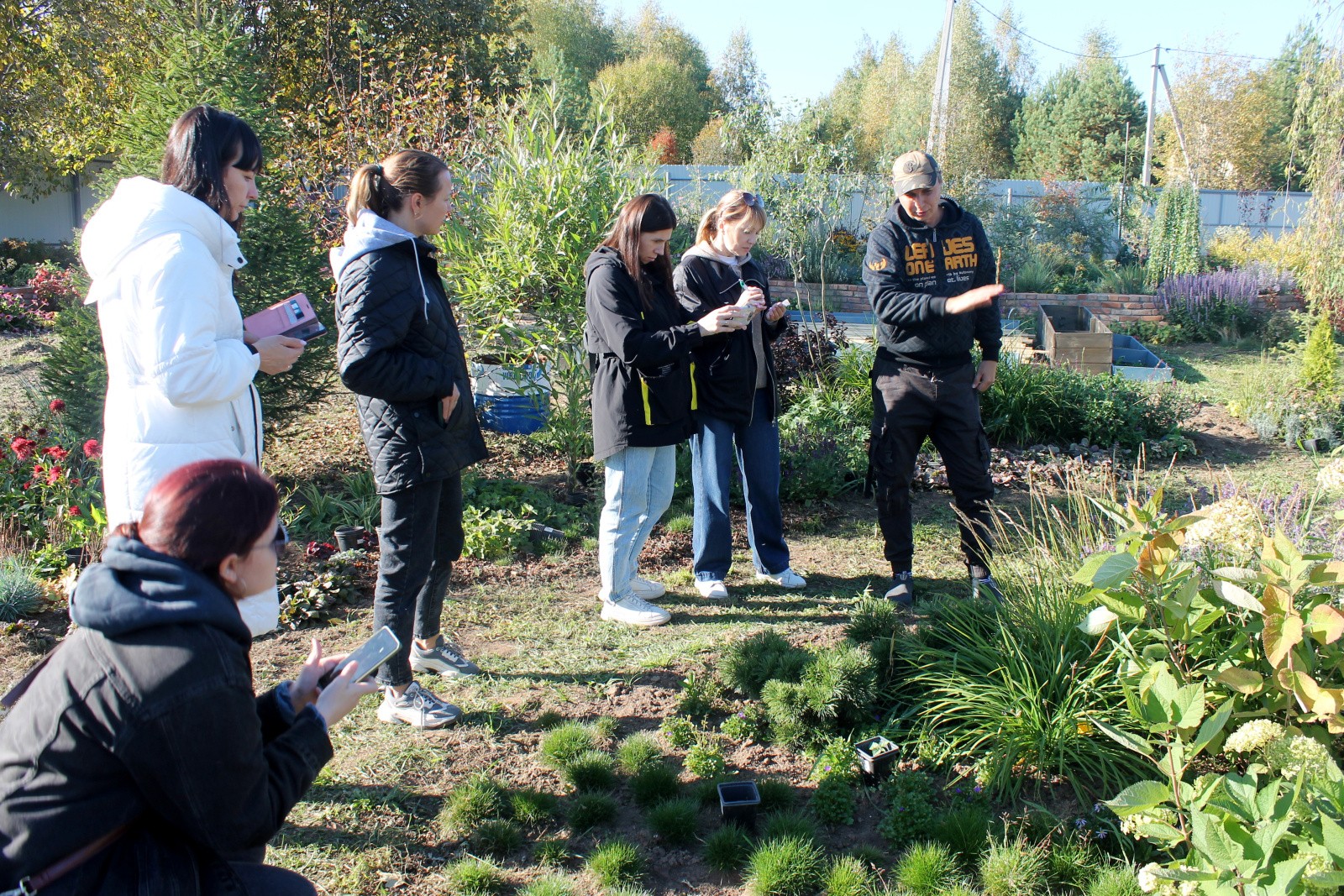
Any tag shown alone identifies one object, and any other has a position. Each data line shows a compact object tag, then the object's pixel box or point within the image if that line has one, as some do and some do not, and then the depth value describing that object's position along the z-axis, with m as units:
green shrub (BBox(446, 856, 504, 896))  2.67
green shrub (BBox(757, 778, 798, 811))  3.07
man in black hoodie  4.39
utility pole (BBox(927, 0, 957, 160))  18.25
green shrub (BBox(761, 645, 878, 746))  3.36
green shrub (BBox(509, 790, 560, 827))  2.98
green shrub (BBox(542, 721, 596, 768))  3.26
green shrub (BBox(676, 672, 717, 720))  3.59
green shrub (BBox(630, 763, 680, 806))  3.11
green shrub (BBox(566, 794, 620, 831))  2.98
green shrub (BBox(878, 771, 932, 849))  2.89
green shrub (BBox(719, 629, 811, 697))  3.57
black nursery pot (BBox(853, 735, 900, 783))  3.16
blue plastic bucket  7.04
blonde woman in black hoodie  4.53
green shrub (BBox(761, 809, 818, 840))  2.87
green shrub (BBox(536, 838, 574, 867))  2.81
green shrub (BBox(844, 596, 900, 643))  3.77
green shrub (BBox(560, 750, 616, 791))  3.16
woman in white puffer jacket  2.46
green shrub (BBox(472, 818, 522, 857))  2.86
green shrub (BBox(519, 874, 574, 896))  2.64
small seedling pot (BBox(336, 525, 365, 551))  5.13
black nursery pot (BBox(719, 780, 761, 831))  2.96
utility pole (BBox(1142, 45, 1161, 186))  25.19
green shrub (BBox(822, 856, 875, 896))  2.66
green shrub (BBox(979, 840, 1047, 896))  2.65
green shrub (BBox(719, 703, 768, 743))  3.45
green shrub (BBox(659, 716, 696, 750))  3.40
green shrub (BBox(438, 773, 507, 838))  2.91
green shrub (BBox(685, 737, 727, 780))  3.18
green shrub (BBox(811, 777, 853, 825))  3.00
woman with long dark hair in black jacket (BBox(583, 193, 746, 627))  4.07
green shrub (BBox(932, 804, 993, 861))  2.81
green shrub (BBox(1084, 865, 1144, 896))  2.58
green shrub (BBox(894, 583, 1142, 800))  3.10
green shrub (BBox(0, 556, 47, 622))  4.37
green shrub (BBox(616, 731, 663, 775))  3.24
